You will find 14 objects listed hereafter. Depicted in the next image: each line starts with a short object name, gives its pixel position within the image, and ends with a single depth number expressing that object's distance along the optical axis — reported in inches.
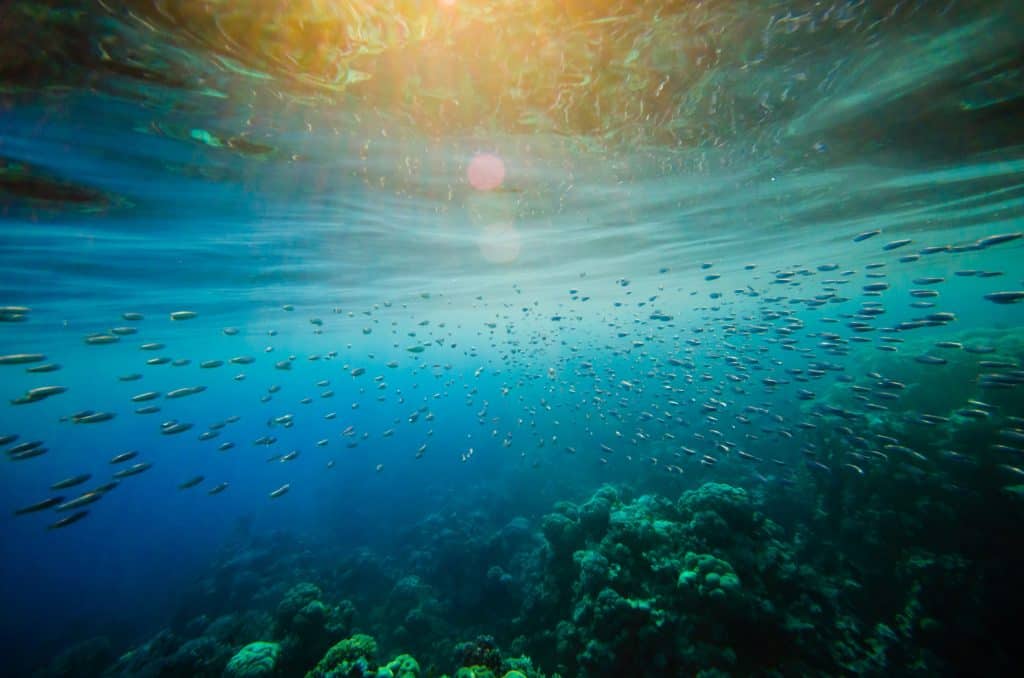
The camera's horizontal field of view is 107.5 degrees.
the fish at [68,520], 236.5
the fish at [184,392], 336.2
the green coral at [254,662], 319.9
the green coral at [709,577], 298.8
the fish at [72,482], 253.0
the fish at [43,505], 208.8
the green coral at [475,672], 264.8
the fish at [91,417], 286.5
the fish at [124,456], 280.1
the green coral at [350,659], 286.2
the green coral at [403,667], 291.0
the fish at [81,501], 234.7
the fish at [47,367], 265.7
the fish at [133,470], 303.8
